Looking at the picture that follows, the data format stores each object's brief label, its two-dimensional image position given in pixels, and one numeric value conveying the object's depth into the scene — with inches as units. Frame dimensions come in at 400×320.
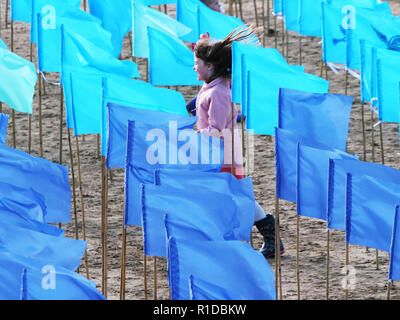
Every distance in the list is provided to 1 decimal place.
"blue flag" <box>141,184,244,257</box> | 439.5
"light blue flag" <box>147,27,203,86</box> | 652.1
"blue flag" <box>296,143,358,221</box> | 484.4
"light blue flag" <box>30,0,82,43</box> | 665.6
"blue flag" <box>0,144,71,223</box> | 500.7
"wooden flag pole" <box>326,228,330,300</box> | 517.1
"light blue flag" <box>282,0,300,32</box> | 793.6
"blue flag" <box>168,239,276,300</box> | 394.9
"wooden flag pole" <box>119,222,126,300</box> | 485.4
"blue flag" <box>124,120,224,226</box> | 498.9
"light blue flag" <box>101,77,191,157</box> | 562.3
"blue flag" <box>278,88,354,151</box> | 527.8
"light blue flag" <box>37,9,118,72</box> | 657.6
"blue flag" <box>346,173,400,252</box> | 454.0
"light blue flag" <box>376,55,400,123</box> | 588.4
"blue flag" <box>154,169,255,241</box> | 465.3
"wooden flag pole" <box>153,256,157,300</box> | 496.7
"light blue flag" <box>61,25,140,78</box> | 620.4
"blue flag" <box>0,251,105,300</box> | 371.9
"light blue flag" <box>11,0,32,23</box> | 764.0
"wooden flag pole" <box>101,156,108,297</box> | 506.0
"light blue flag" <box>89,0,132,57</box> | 784.9
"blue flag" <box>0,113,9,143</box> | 555.7
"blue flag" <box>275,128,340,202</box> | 496.1
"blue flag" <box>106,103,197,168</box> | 522.6
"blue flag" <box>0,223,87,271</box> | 420.5
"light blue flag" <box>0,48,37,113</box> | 611.5
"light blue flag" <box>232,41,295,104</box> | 564.7
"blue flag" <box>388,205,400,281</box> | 431.5
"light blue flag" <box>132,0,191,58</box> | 693.3
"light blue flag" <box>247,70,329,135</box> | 566.8
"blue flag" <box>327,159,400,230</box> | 465.1
